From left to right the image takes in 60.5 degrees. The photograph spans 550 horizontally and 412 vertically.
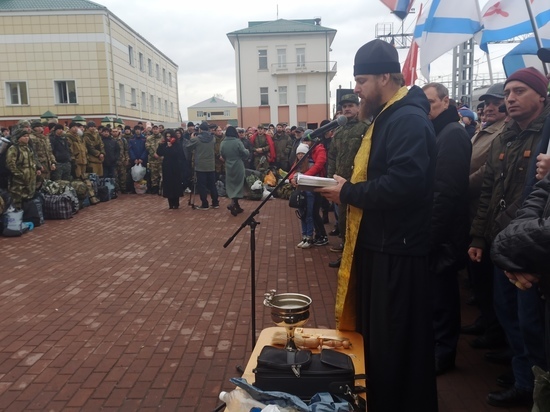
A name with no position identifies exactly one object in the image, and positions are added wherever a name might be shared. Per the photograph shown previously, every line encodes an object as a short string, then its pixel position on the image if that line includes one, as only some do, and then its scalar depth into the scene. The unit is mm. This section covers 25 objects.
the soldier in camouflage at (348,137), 5730
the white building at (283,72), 44156
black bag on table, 2156
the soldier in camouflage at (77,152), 12445
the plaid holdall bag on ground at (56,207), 10453
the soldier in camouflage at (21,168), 9023
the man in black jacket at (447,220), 3365
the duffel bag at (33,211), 9492
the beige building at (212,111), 65188
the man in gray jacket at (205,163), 11578
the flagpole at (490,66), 8048
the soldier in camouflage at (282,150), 14603
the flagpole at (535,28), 4327
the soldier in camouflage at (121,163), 14602
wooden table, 2322
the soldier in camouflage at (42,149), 10531
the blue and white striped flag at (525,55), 5590
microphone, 3045
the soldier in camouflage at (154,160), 14555
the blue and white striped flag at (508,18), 5840
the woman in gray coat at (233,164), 11148
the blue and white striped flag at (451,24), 6270
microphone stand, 3268
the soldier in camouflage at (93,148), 13211
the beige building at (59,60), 26328
